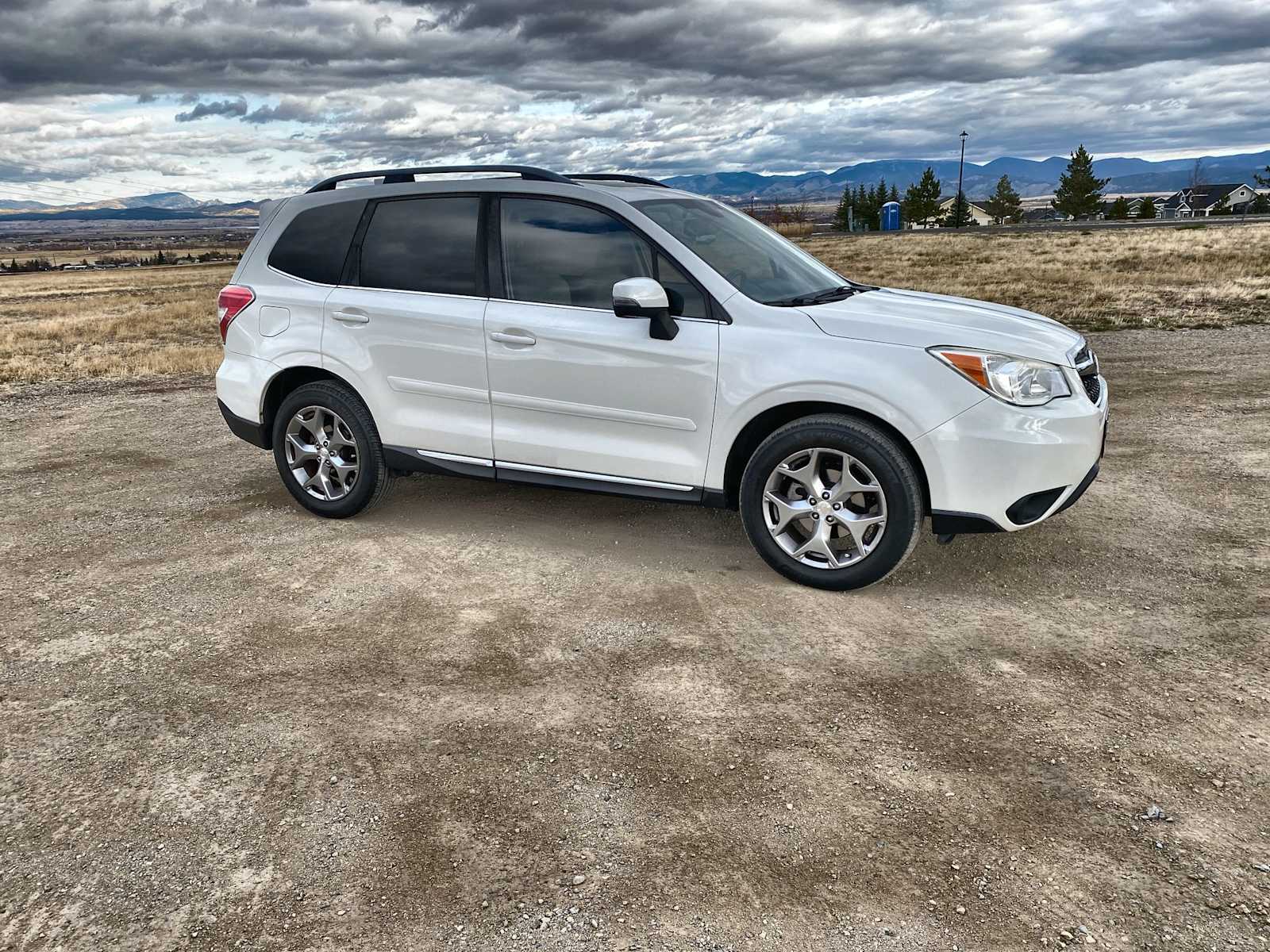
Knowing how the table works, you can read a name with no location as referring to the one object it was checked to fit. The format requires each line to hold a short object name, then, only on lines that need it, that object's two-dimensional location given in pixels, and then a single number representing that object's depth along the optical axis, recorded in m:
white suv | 4.16
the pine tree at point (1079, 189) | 80.06
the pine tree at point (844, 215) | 88.62
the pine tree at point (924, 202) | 88.44
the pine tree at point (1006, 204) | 86.38
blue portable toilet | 69.62
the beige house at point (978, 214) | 114.10
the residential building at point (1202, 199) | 112.14
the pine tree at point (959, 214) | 78.75
